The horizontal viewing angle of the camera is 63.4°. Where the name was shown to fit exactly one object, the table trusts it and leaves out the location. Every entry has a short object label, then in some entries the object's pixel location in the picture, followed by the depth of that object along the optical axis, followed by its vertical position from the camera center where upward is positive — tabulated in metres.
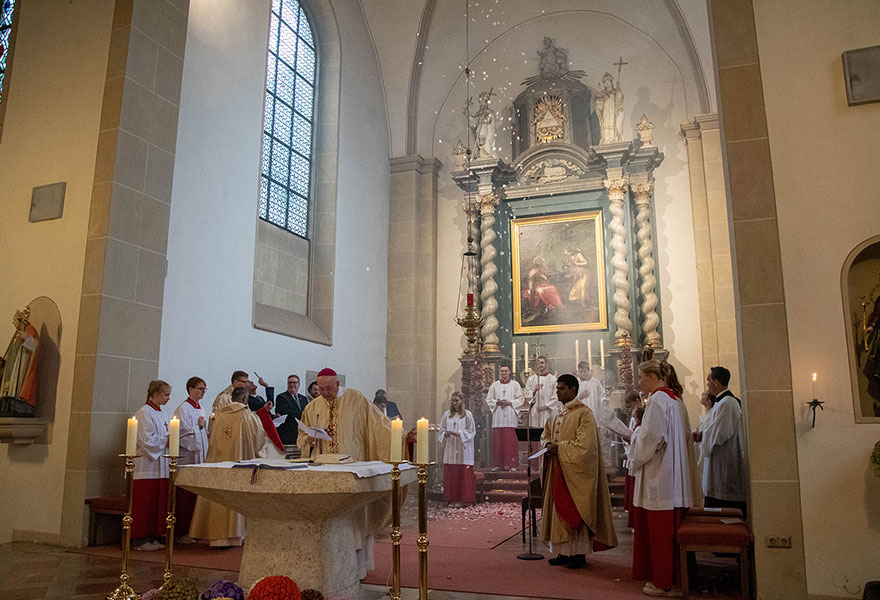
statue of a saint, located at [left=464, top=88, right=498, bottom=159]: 12.77 +5.55
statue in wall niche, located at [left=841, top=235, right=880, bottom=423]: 4.86 +0.82
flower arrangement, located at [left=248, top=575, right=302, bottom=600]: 3.50 -0.72
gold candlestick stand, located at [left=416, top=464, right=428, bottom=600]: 3.50 -0.48
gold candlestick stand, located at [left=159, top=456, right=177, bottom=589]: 4.38 -0.50
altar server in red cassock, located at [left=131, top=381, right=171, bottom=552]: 6.42 -0.30
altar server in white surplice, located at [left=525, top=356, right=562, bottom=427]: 11.15 +0.75
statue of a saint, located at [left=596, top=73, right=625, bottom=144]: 12.11 +5.56
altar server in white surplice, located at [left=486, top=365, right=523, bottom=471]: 11.23 +0.18
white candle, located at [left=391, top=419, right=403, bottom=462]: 3.52 +0.01
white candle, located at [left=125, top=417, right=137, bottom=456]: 4.07 +0.01
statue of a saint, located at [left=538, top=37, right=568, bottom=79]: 13.09 +6.90
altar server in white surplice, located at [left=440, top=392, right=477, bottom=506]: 10.29 -0.22
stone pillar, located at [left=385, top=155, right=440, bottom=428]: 12.67 +2.80
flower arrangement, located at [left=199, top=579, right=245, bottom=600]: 3.59 -0.76
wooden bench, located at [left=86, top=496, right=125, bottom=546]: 6.20 -0.59
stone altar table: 4.02 -0.43
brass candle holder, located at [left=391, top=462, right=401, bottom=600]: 3.56 -0.42
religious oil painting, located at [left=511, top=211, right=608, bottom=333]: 12.12 +2.86
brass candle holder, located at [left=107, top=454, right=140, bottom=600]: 4.12 -0.64
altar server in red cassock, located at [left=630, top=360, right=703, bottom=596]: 5.00 -0.31
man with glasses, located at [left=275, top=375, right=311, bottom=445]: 8.87 +0.39
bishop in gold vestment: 5.17 +0.10
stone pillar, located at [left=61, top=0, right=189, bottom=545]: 6.51 +1.83
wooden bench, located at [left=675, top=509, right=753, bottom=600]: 4.71 -0.65
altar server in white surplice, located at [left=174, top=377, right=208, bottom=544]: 6.86 +0.05
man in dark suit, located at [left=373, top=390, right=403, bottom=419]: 10.88 +0.55
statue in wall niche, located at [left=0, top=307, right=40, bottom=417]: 6.47 +0.60
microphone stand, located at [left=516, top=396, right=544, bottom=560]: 6.19 -0.98
